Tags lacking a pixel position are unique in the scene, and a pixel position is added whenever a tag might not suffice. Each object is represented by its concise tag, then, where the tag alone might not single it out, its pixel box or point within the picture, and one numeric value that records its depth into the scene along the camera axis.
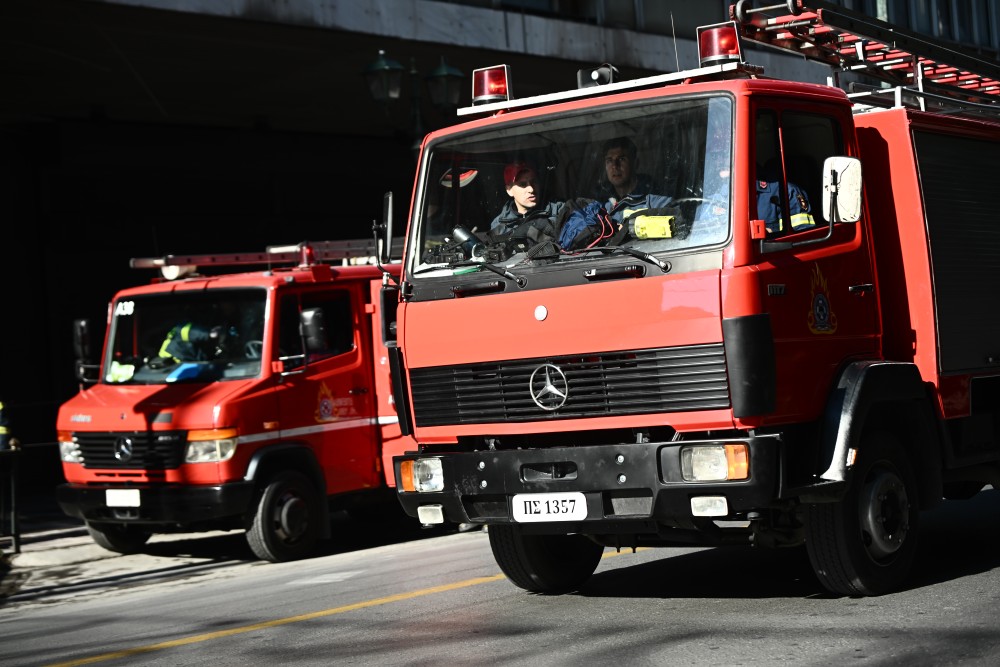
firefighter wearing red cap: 7.95
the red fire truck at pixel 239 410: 12.06
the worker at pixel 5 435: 13.51
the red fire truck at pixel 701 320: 7.24
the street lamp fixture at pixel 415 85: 16.64
